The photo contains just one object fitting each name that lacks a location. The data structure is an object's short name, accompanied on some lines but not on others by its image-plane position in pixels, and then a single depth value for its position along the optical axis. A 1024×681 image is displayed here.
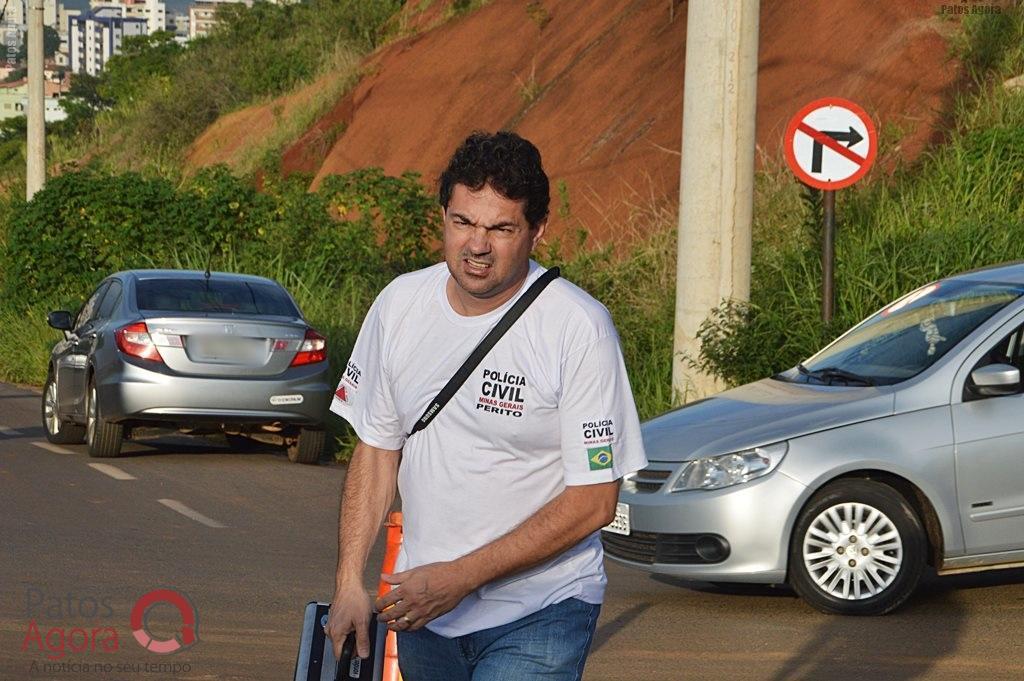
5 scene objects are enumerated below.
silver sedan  14.38
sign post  13.25
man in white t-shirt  3.76
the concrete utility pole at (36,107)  31.70
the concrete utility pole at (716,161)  13.71
